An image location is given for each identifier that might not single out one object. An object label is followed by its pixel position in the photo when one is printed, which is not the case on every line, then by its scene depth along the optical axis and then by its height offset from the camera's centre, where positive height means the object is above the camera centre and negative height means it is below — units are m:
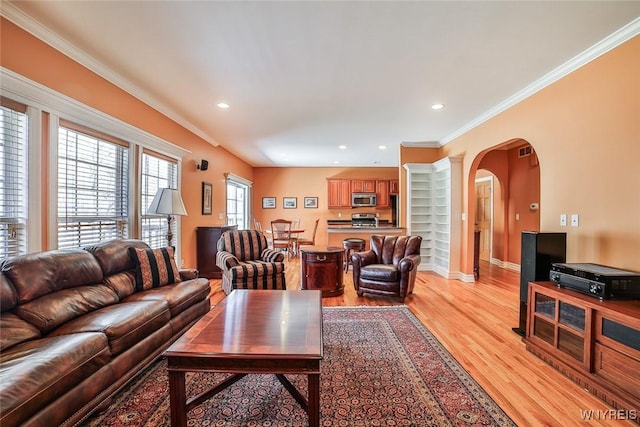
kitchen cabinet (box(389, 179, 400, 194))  8.47 +0.79
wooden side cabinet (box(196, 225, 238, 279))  4.89 -0.68
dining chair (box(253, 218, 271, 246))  7.40 -0.45
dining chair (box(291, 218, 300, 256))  7.02 -0.67
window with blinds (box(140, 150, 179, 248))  3.62 +0.33
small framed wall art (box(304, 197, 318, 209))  8.66 +0.31
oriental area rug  1.60 -1.17
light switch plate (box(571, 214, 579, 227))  2.59 -0.05
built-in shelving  5.29 +0.07
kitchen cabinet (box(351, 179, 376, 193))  8.46 +0.81
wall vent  5.41 +1.24
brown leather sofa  1.30 -0.74
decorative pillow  2.64 -0.56
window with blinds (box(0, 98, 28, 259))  2.02 +0.22
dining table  7.03 -0.73
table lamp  3.33 +0.09
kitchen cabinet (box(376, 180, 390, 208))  8.48 +0.63
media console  1.67 -0.87
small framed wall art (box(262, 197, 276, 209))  8.66 +0.27
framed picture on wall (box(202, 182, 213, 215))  5.15 +0.24
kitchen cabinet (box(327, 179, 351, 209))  8.48 +0.56
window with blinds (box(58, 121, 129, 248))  2.52 +0.23
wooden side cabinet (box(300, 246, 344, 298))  3.95 -0.81
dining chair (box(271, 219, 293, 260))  6.71 -0.57
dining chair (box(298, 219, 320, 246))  7.29 -0.78
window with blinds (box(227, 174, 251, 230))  6.94 +0.28
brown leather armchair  3.64 -0.73
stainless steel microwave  8.40 +0.41
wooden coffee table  1.40 -0.72
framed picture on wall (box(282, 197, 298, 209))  8.65 +0.31
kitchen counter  5.64 -0.34
